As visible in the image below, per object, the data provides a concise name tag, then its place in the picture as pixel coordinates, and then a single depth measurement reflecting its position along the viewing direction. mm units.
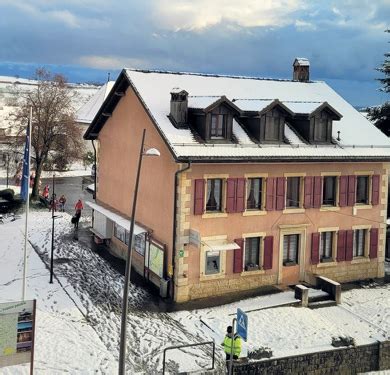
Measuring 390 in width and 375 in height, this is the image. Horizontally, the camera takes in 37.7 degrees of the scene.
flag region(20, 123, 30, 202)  19688
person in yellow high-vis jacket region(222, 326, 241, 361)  17152
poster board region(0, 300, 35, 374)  14992
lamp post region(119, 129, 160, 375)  14633
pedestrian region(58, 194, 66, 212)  42250
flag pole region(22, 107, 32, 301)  19544
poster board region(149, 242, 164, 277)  24281
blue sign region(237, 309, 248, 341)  14810
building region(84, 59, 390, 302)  23719
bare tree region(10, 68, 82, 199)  47406
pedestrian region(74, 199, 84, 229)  35188
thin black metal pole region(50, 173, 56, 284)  24623
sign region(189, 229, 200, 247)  22859
